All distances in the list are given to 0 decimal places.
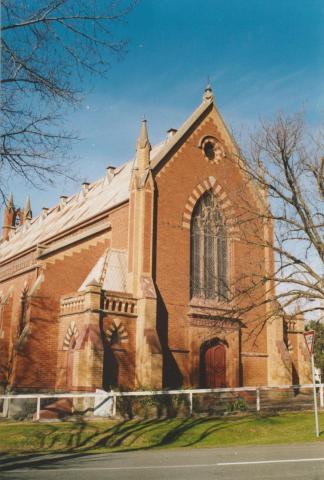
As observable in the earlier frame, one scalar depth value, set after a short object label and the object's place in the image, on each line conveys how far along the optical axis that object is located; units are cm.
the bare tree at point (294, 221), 1895
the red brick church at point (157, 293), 2292
